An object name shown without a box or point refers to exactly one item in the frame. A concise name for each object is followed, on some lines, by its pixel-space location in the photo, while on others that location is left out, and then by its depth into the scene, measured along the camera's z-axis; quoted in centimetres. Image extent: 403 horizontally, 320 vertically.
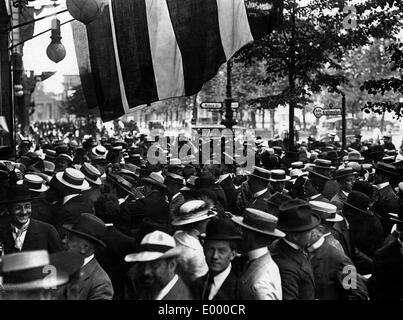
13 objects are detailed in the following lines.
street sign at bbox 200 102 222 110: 2014
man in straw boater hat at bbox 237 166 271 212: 908
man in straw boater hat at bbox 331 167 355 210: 932
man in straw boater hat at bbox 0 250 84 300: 396
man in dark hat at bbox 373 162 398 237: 833
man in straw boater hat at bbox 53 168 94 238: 762
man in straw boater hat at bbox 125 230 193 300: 450
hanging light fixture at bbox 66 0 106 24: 915
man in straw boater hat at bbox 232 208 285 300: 465
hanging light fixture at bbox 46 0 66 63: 1302
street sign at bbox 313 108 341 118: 1803
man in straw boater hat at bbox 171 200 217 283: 516
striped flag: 975
